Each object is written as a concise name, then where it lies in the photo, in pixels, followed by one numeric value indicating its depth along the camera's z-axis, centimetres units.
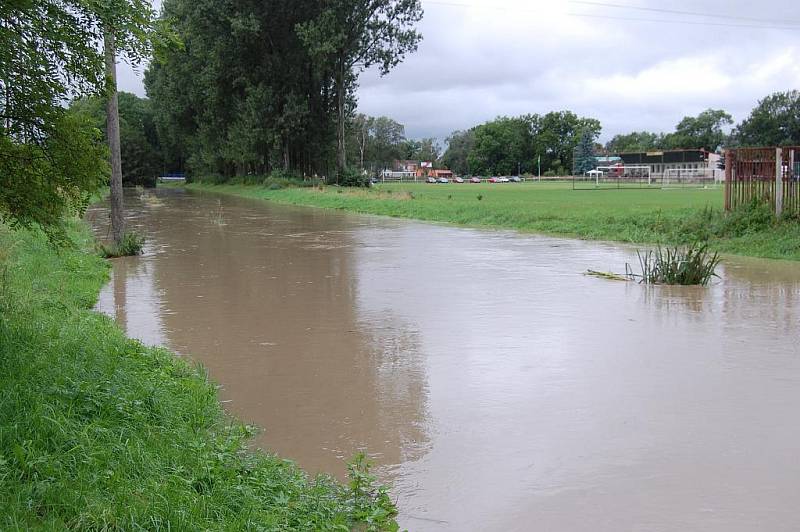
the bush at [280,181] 6059
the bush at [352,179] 5953
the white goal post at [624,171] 11125
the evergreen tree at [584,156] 13850
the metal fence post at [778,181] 2130
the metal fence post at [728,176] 2266
